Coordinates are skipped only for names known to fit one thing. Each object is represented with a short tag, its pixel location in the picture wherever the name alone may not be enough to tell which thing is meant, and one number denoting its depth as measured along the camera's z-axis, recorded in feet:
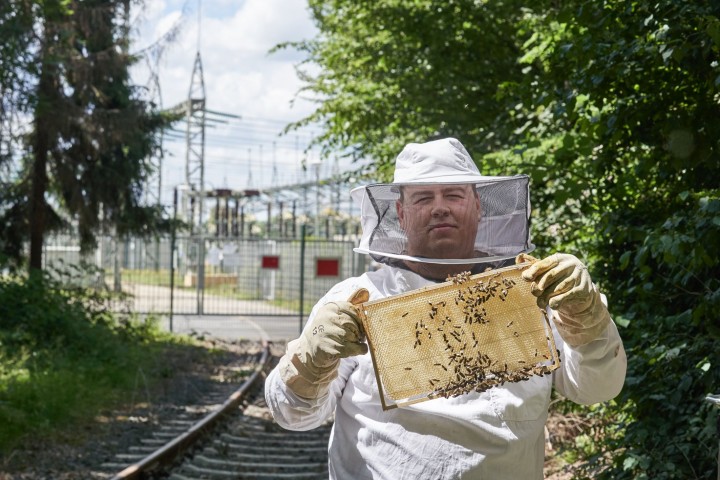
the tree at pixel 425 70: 39.78
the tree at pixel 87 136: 53.21
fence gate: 81.35
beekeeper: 9.68
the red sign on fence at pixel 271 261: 80.12
